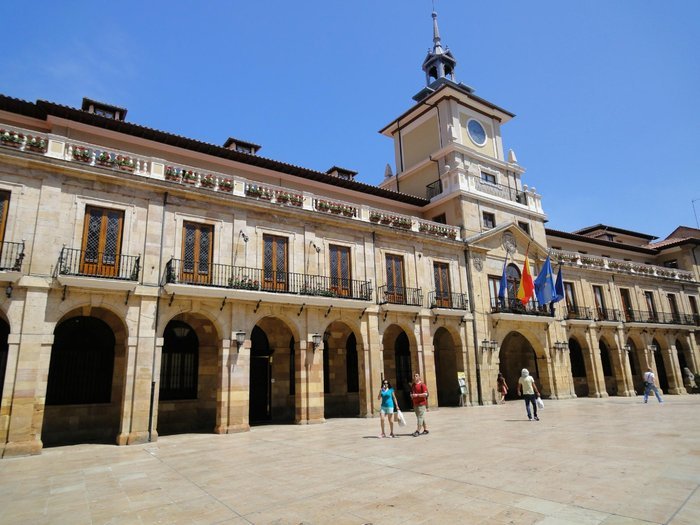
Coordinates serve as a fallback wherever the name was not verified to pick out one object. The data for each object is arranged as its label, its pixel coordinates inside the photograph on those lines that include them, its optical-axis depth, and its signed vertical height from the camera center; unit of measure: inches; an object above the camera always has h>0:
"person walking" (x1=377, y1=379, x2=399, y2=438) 499.2 -40.2
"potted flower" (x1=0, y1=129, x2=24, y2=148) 527.8 +286.5
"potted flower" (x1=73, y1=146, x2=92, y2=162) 569.0 +284.1
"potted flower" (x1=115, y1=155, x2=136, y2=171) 601.6 +287.4
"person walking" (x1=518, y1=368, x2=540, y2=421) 606.2 -38.6
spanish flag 913.5 +152.6
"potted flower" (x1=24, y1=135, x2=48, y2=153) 542.5 +286.3
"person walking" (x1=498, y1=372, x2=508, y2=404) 905.5 -47.4
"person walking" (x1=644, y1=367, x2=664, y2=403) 821.4 -45.4
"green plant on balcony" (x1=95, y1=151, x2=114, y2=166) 585.5 +285.8
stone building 538.0 +139.5
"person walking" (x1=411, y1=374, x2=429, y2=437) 498.6 -36.1
